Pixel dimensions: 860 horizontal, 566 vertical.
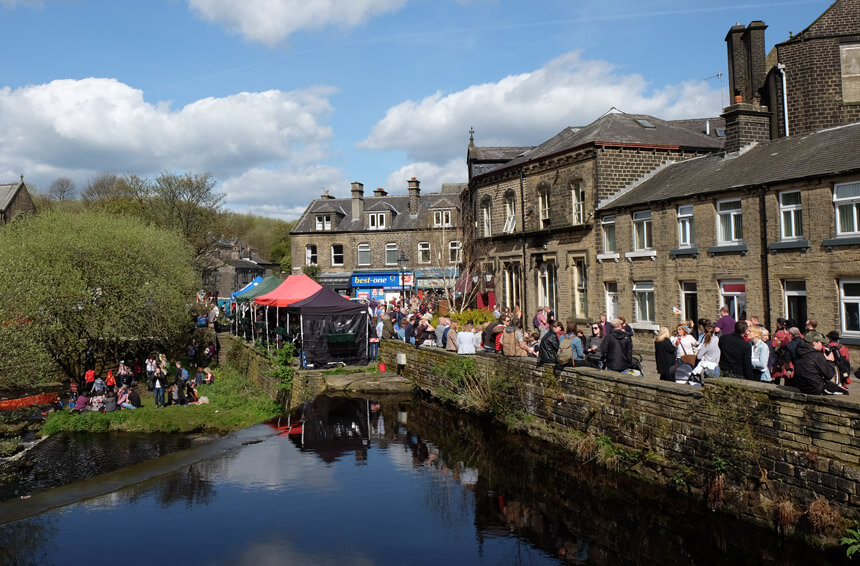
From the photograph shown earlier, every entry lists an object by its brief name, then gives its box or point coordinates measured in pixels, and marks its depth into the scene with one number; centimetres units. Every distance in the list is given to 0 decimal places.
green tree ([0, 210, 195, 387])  2228
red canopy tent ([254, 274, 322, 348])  2305
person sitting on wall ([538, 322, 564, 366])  1352
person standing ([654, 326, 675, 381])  1112
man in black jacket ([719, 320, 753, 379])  980
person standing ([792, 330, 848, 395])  808
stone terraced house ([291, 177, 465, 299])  4503
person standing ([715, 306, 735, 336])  1279
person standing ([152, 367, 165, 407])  2056
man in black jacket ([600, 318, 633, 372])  1233
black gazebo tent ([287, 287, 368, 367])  2061
